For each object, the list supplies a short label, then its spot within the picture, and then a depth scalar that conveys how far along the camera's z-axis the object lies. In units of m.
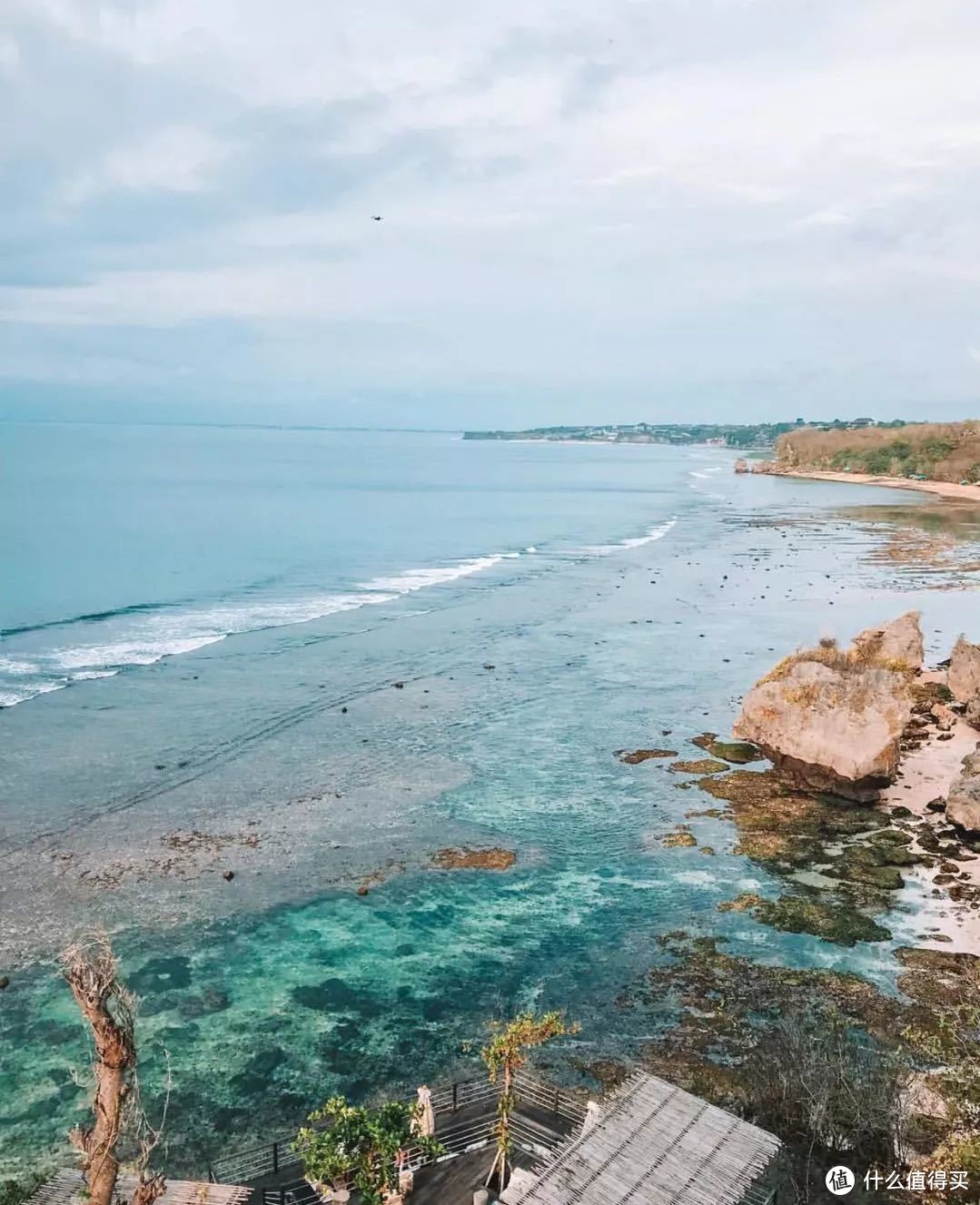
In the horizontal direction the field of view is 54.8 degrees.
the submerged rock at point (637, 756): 47.44
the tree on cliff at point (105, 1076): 15.12
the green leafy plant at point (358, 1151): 16.70
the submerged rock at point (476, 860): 36.78
